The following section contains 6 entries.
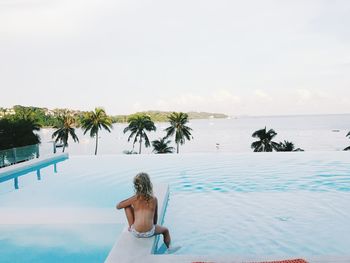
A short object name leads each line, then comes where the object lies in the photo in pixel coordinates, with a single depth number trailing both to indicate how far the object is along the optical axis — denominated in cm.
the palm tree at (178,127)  3994
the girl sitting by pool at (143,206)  498
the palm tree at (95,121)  4038
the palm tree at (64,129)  4238
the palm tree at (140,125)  4081
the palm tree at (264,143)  3269
